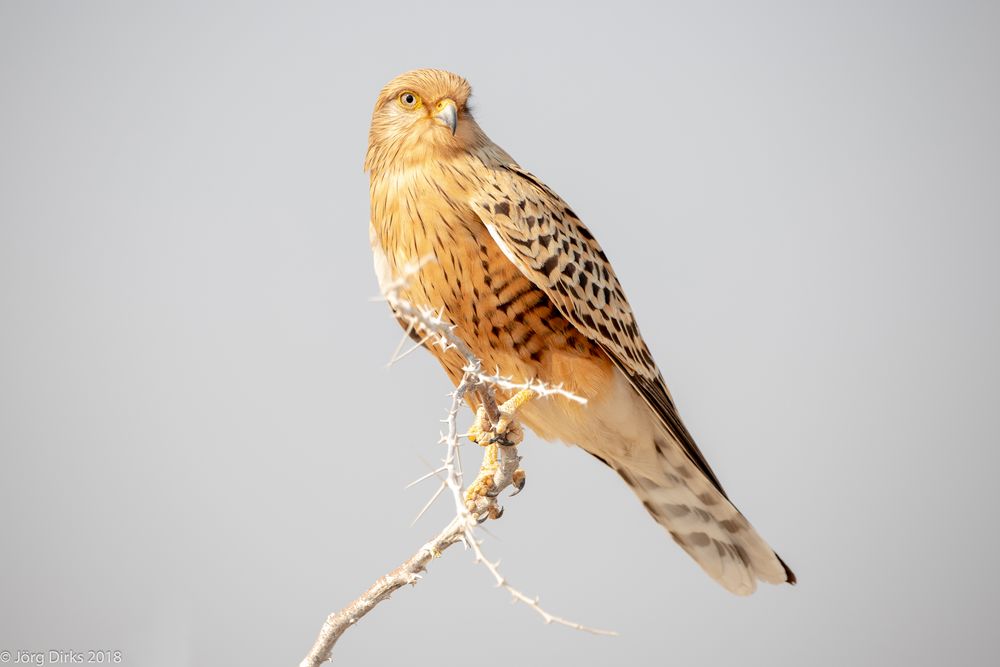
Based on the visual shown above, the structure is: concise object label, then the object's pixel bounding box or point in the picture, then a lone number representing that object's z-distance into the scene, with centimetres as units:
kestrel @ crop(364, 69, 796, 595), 721
